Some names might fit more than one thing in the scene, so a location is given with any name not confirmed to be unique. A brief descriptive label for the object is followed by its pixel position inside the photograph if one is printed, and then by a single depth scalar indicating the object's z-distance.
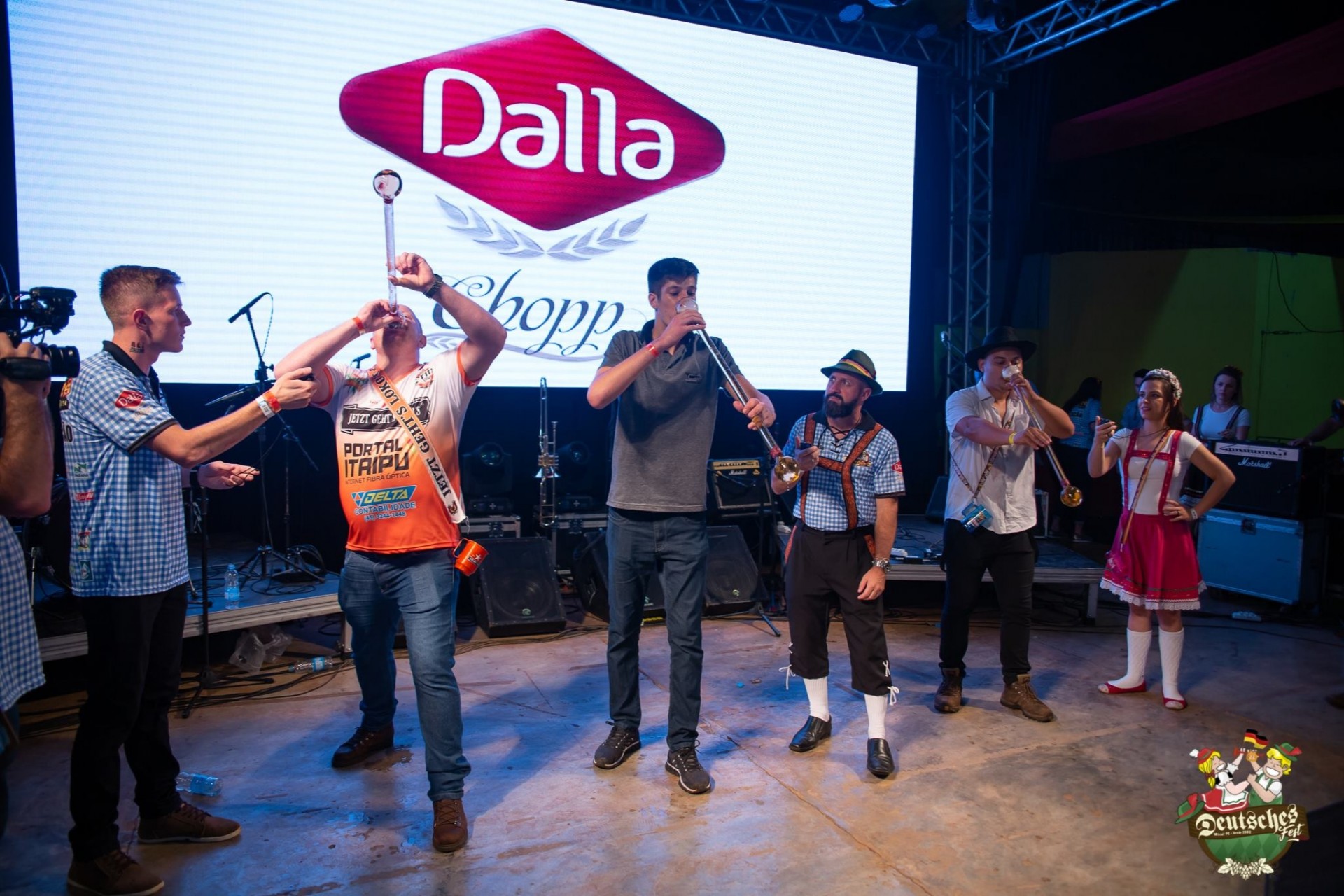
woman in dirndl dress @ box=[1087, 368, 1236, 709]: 4.30
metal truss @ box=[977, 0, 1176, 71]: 6.67
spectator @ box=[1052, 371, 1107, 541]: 9.20
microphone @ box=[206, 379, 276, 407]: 4.09
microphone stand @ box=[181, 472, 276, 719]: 4.07
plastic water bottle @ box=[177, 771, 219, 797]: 3.23
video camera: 1.76
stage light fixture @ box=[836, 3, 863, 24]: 6.87
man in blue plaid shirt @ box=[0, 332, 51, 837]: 1.79
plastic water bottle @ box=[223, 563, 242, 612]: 4.64
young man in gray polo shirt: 3.33
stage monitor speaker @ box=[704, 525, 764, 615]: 5.91
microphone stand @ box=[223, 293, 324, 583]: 5.12
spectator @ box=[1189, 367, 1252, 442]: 7.06
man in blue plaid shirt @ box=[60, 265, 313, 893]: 2.50
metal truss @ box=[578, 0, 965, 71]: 6.84
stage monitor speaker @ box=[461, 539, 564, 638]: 5.44
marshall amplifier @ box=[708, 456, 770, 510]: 6.54
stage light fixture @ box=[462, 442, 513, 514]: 6.18
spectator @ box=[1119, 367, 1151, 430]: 8.03
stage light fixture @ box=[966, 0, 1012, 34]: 6.77
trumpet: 6.02
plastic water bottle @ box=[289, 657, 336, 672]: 4.75
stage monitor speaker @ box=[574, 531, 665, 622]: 5.91
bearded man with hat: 3.53
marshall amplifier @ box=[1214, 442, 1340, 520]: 6.28
